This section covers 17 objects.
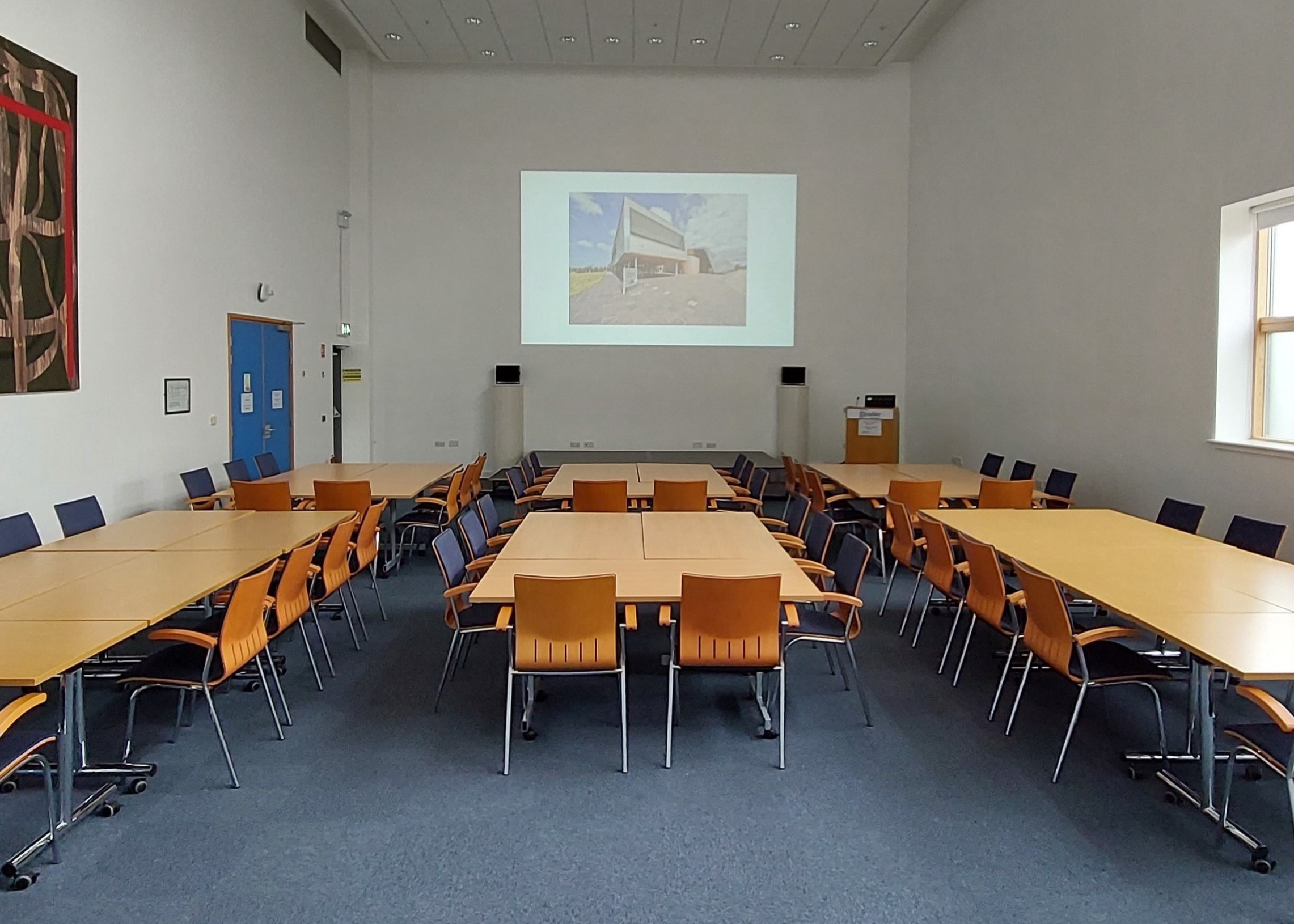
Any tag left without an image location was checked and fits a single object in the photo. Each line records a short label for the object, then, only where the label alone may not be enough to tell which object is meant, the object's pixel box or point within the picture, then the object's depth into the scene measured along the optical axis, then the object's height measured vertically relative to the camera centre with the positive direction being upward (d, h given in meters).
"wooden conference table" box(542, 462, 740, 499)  7.78 -0.59
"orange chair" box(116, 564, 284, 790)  3.86 -1.02
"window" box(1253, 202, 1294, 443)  6.33 +0.54
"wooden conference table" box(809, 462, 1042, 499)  7.63 -0.56
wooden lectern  11.32 -0.29
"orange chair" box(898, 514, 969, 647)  5.21 -0.84
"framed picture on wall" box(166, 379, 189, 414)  8.03 +0.08
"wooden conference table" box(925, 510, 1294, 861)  3.21 -0.71
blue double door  9.41 +0.18
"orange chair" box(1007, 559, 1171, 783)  3.85 -0.98
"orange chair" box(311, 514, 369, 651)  5.25 -0.88
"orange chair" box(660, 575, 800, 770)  3.98 -0.90
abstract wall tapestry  5.81 +1.12
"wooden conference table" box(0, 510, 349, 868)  3.20 -0.74
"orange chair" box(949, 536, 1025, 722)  4.52 -0.87
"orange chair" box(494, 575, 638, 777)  3.94 -0.89
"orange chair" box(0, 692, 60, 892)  2.92 -1.09
